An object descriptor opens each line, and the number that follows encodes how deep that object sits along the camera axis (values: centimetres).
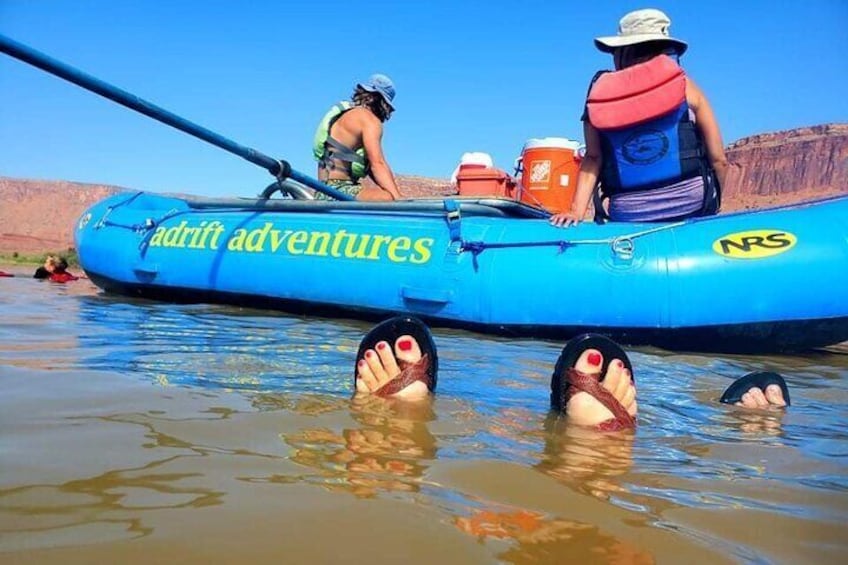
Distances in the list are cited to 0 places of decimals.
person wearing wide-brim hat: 360
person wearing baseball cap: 505
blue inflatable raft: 332
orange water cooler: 555
